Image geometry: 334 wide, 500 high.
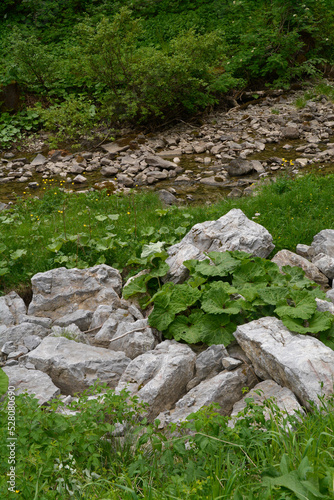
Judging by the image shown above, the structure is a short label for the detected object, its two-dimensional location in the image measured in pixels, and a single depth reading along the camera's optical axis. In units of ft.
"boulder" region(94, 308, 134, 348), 15.35
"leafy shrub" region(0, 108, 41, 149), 45.27
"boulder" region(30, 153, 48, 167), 39.96
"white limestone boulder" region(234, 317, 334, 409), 10.63
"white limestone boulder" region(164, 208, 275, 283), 17.11
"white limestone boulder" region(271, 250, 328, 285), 16.78
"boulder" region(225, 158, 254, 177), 34.96
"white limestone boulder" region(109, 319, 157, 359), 14.44
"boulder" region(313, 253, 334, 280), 16.84
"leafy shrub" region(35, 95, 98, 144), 42.55
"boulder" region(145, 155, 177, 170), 37.17
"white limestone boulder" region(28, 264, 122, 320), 17.10
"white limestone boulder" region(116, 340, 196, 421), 11.70
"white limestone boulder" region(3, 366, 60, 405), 12.00
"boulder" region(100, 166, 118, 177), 36.76
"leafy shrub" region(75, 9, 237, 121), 42.34
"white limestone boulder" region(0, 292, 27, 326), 16.38
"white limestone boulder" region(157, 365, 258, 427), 11.22
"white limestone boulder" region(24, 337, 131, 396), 13.10
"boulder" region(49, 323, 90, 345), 15.12
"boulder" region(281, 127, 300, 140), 42.09
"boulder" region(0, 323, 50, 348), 15.20
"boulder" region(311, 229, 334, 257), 17.98
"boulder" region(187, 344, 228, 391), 12.60
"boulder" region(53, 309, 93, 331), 16.26
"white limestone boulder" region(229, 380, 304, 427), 10.37
